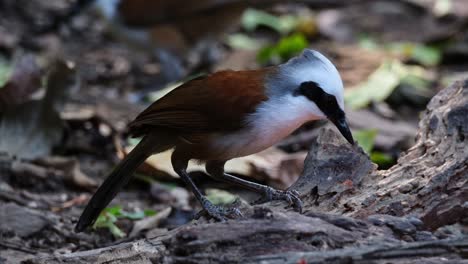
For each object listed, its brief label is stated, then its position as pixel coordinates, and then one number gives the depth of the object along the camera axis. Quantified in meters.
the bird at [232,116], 7.80
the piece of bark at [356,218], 5.59
